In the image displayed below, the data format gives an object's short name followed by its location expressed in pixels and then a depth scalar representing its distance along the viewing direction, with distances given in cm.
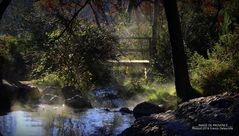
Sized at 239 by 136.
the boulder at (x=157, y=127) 1016
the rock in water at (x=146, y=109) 1556
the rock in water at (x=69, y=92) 1889
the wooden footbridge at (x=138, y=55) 2319
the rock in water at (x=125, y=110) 1646
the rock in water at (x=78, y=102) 1747
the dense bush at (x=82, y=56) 1844
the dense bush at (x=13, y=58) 2305
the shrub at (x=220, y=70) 1478
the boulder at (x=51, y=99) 1836
